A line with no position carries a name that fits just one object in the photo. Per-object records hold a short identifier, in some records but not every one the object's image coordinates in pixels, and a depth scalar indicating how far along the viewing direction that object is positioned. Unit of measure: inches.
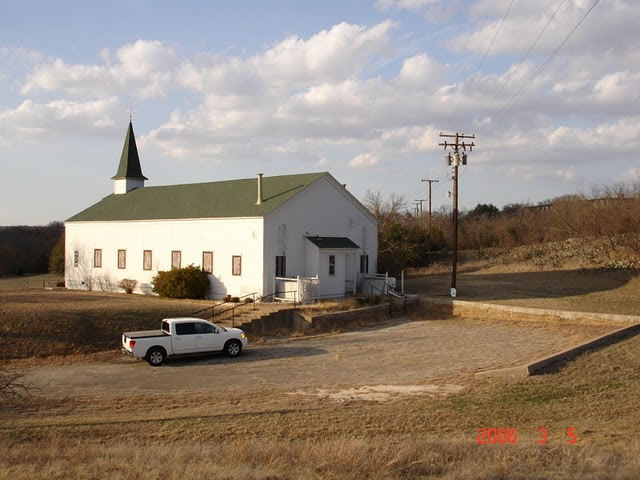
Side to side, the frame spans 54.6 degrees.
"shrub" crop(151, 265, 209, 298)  1291.8
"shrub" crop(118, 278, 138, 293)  1487.5
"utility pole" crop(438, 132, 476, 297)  1339.8
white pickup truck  793.6
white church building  1250.6
